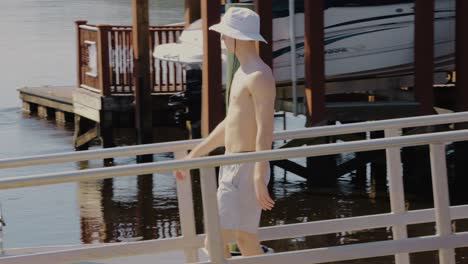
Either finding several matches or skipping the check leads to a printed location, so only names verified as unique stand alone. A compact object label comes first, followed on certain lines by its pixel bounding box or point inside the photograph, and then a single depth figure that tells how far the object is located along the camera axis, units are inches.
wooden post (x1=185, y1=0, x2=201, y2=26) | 883.4
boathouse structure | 672.4
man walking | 271.3
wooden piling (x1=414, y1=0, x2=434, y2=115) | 677.9
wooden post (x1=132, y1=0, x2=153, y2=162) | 792.3
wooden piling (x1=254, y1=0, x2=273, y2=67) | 671.1
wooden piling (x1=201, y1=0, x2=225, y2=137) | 678.5
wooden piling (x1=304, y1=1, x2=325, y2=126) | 665.0
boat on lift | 739.4
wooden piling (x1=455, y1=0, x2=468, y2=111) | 687.1
